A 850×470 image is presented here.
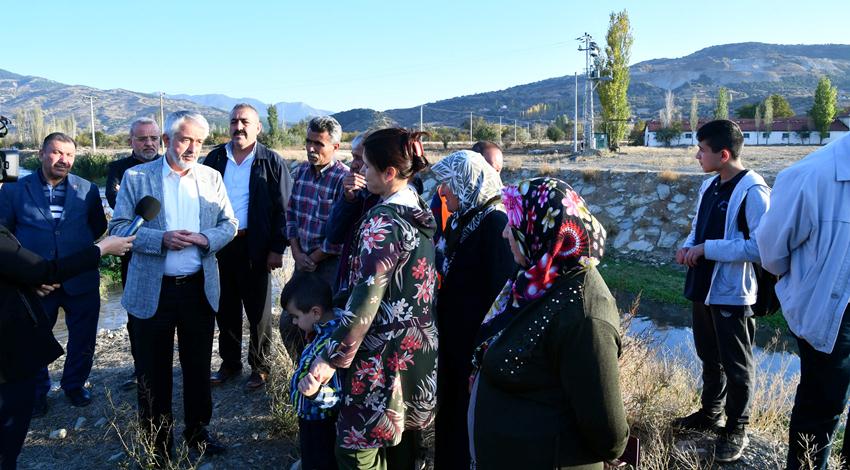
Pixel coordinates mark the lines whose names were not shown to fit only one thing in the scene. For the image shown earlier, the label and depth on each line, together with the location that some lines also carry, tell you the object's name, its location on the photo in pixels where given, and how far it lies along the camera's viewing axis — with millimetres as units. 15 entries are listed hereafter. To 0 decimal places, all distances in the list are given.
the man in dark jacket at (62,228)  4449
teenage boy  3299
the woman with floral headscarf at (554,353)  1851
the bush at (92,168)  29595
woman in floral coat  2303
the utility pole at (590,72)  33094
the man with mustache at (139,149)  4914
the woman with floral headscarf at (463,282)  2826
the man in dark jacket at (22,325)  2703
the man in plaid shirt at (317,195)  4117
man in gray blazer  3240
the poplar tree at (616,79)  35188
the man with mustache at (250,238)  4480
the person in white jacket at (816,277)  2541
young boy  2469
